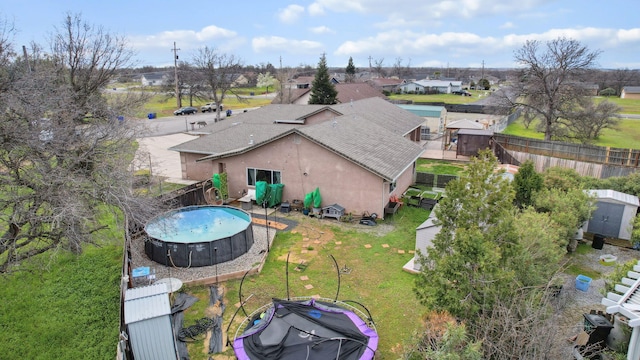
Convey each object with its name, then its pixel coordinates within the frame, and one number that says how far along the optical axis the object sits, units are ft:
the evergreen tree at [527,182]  58.13
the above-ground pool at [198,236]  47.16
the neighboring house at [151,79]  322.73
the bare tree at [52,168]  31.40
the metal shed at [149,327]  29.68
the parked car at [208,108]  202.59
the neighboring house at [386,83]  289.94
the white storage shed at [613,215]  54.80
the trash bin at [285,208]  65.67
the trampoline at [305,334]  29.84
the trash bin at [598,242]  53.06
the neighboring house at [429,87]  319.47
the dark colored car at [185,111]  188.65
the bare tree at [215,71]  181.06
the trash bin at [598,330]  30.60
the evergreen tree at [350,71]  307.99
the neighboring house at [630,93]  280.72
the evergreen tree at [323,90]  173.17
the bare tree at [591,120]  111.14
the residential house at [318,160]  62.44
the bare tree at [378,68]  462.68
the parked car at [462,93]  315.53
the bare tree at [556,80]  107.65
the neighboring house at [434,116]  144.97
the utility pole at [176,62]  173.06
